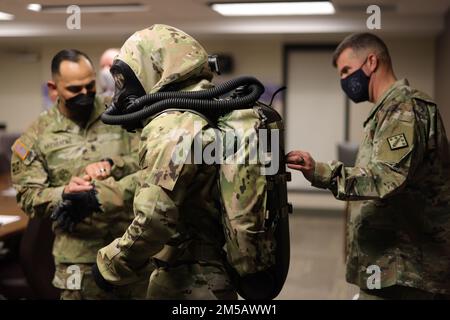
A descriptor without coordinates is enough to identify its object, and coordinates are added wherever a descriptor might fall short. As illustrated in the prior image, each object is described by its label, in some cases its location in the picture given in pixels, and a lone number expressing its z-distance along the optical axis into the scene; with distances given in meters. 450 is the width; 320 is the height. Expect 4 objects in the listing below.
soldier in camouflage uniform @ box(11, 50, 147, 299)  1.79
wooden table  2.39
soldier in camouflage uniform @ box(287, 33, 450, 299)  1.54
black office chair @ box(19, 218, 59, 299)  2.25
